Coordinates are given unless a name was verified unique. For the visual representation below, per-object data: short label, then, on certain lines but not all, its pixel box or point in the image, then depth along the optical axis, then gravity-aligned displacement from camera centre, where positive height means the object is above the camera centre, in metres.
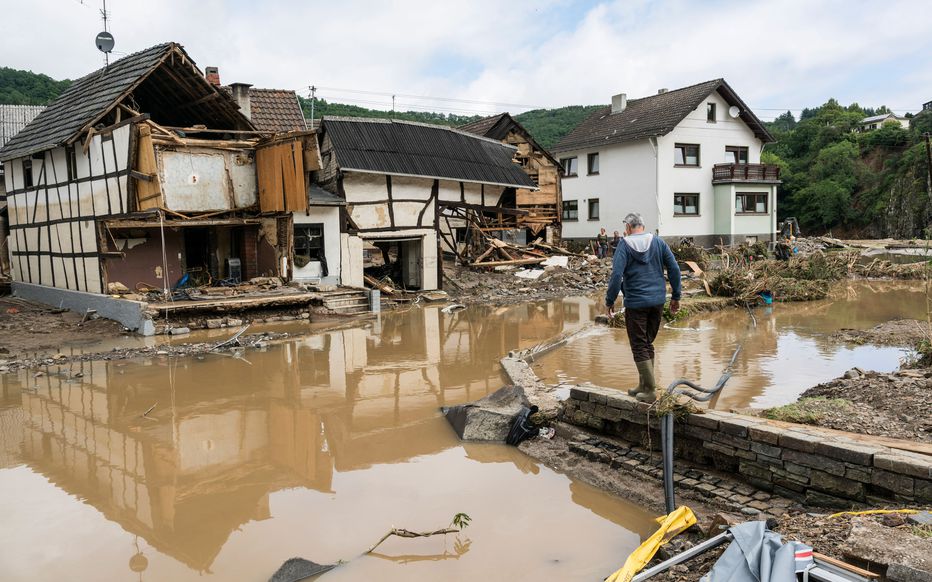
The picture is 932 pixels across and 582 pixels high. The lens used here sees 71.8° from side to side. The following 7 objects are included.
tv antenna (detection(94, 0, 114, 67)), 19.16 +6.15
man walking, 6.68 -0.58
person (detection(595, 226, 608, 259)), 31.80 -0.62
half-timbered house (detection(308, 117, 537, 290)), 20.31 +1.59
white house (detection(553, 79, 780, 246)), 32.67 +3.12
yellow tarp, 4.46 -2.34
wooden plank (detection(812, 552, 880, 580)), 3.54 -1.94
